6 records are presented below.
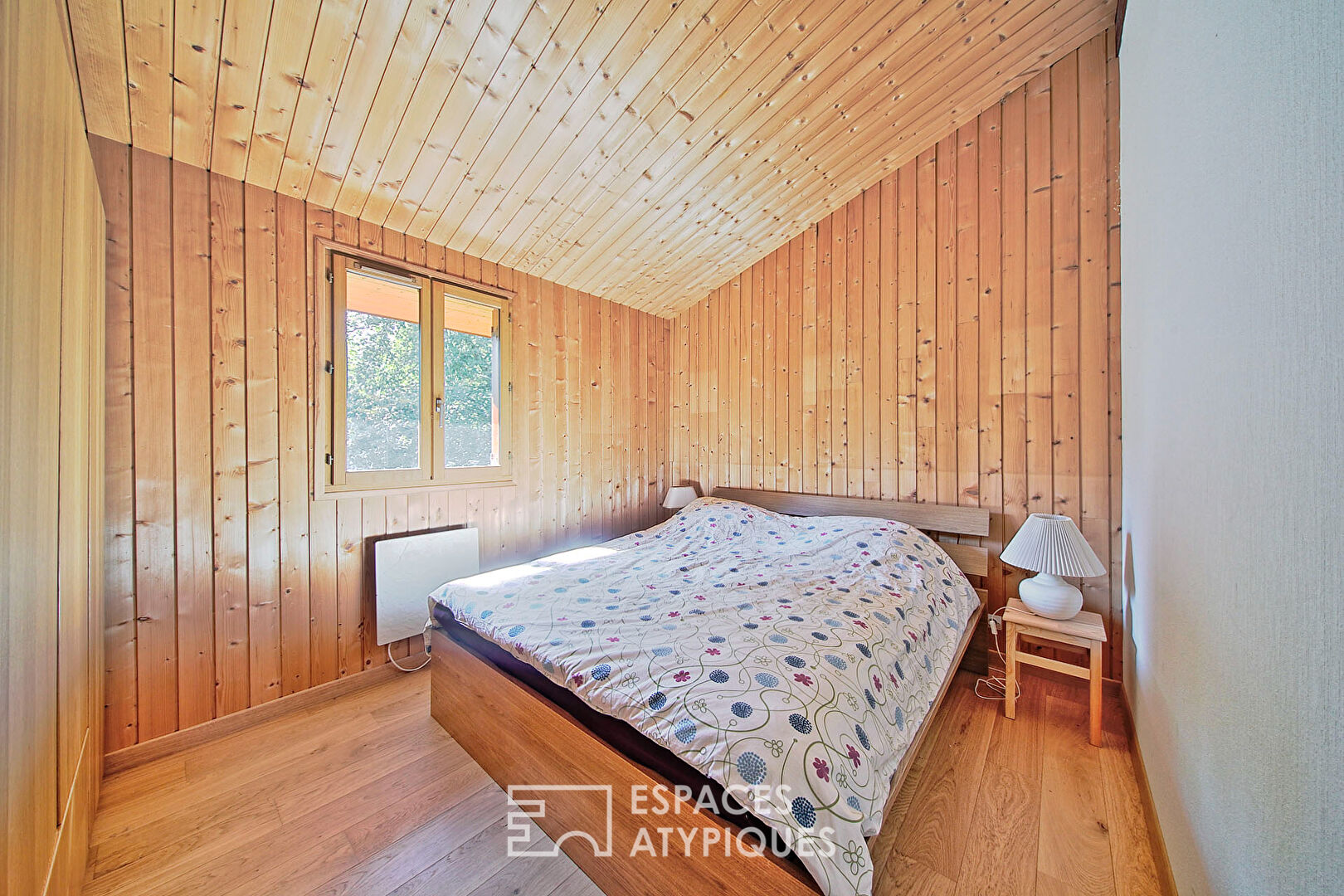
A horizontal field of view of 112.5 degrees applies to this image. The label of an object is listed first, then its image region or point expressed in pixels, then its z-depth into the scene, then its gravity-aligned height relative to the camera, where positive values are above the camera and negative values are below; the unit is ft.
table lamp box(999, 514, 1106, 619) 6.37 -1.65
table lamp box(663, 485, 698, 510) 11.90 -1.38
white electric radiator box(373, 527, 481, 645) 7.77 -2.29
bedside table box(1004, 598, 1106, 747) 6.09 -2.77
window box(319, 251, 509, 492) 7.53 +1.21
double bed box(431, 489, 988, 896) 3.18 -2.31
